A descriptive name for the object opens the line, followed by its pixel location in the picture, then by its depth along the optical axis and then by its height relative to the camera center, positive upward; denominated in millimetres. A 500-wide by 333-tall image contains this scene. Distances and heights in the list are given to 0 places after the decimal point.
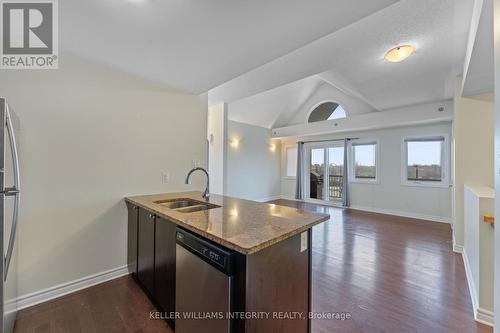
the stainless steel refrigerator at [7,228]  1176 -406
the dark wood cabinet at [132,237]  2223 -787
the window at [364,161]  5786 +170
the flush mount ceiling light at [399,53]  3031 +1695
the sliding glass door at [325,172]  6500 -156
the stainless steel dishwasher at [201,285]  1065 -682
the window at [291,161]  7660 +209
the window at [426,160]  4801 +176
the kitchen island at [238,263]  1040 -587
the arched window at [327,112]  6160 +1685
